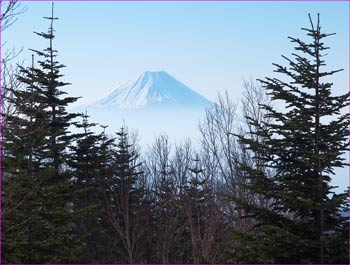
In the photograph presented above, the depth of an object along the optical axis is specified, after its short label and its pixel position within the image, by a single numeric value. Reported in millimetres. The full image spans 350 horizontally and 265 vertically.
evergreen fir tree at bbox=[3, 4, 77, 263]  20656
